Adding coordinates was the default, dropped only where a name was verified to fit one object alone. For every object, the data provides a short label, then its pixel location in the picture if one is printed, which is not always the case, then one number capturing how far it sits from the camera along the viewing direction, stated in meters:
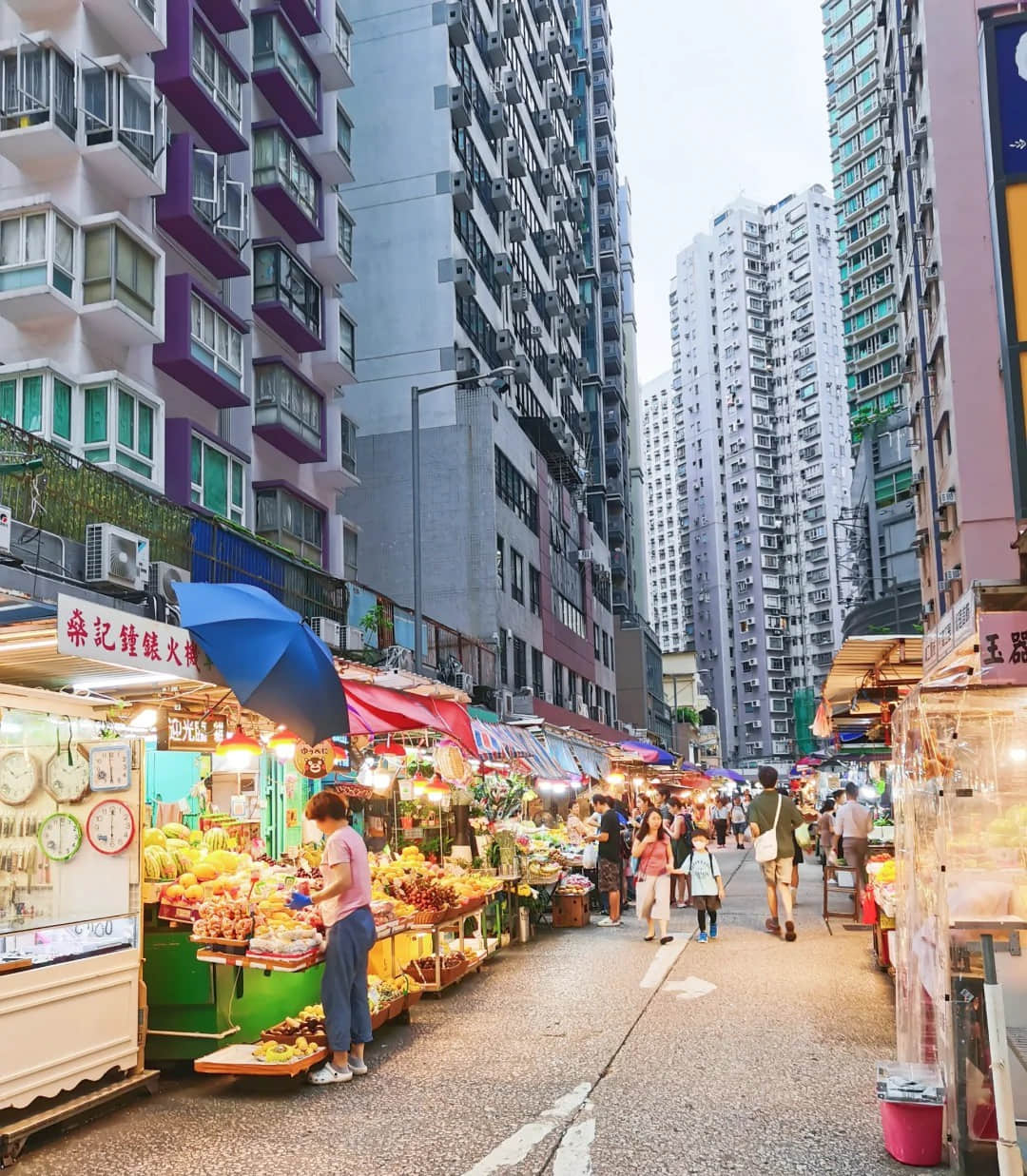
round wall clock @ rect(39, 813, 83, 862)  7.71
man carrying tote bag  15.36
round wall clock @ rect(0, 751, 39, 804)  7.45
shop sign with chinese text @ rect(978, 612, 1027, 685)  6.27
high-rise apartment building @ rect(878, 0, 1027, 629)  32.47
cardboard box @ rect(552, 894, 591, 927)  17.91
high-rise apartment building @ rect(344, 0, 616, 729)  37.75
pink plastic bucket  6.03
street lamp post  22.33
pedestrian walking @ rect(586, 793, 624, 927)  18.19
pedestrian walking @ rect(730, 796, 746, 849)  50.84
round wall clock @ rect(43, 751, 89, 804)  7.77
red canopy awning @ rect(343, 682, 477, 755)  11.59
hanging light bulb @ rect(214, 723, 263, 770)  10.47
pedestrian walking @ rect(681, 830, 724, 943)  15.49
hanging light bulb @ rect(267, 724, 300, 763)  11.19
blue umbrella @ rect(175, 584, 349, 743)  8.77
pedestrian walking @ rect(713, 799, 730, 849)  46.97
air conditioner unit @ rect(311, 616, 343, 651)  22.92
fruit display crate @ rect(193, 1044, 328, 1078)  7.78
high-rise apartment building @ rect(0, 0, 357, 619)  20.44
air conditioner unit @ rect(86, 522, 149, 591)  15.76
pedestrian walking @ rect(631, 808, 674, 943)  15.31
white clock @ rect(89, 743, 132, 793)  7.91
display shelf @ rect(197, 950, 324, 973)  8.37
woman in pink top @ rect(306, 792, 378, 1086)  8.17
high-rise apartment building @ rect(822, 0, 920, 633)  55.06
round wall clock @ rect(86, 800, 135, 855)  7.98
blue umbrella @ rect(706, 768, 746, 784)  65.46
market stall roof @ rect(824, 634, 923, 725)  12.29
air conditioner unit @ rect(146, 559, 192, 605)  16.93
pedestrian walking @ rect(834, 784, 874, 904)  18.16
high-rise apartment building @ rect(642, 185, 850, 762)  138.38
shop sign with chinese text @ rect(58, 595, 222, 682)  7.12
